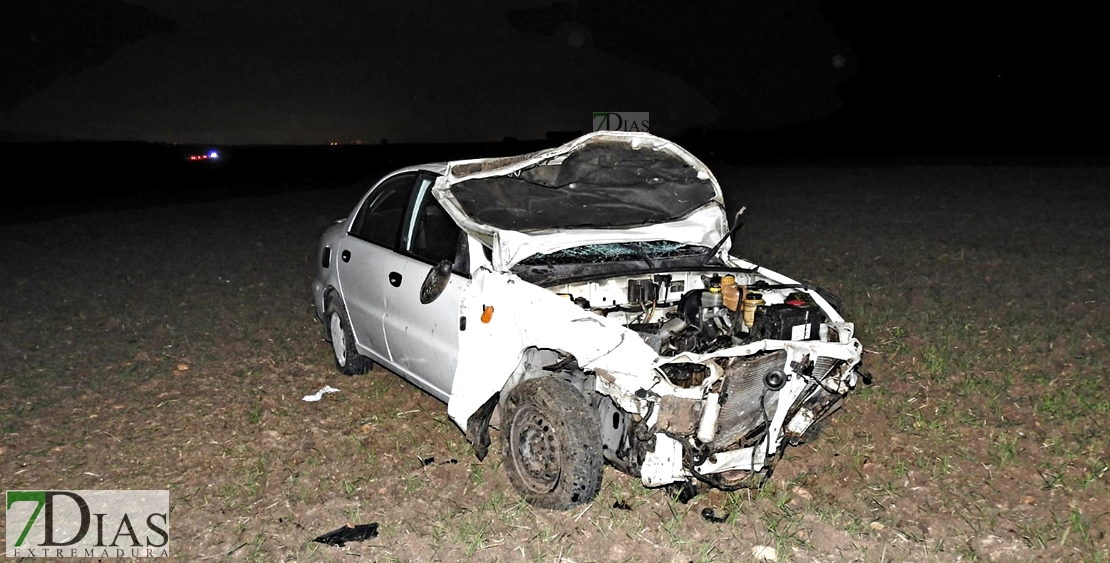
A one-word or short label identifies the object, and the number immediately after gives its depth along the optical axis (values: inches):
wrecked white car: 154.0
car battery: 174.2
